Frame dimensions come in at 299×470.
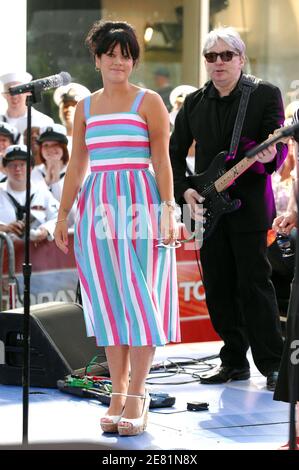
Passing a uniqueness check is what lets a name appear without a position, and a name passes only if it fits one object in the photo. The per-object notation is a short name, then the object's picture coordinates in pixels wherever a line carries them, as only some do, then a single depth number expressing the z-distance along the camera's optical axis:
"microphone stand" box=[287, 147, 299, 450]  7.18
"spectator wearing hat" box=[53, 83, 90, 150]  18.31
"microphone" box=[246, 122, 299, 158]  7.21
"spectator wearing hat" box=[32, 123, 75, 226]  16.61
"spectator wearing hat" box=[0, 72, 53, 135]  17.16
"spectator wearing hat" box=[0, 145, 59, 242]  15.37
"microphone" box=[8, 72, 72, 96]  9.26
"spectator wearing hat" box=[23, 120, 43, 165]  16.80
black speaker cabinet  11.93
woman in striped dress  9.81
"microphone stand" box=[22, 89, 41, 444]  8.95
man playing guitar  11.66
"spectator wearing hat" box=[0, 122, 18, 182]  16.42
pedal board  11.09
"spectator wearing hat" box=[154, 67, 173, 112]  23.61
